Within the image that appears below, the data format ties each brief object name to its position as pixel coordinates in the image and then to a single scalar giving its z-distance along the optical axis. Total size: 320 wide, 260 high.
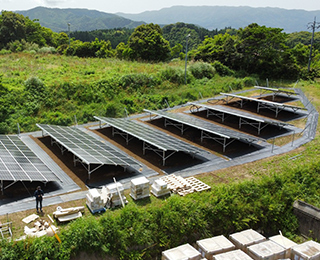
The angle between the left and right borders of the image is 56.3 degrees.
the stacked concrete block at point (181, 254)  13.14
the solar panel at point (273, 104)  35.74
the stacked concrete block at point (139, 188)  18.28
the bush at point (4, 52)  55.71
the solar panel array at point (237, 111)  28.94
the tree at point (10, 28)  72.61
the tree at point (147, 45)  64.94
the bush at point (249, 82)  53.15
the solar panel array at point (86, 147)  20.82
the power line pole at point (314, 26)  57.70
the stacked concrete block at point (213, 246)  13.79
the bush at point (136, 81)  43.50
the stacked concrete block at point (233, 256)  13.35
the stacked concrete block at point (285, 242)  14.62
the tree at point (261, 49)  57.75
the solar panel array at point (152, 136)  23.44
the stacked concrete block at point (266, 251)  13.80
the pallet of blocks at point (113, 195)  17.47
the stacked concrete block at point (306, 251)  13.95
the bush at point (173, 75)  48.38
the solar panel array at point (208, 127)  26.08
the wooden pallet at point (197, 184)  19.80
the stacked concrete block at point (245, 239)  14.59
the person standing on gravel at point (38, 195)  16.28
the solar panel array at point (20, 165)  18.06
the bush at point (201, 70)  52.75
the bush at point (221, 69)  56.94
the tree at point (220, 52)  60.12
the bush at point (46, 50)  61.35
